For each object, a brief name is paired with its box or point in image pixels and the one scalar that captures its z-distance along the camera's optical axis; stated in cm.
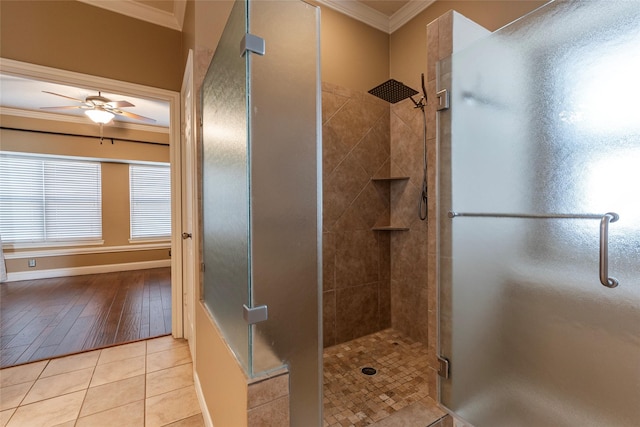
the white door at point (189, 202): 192
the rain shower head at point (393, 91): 211
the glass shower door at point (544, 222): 102
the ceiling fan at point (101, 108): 349
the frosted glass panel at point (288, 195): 97
